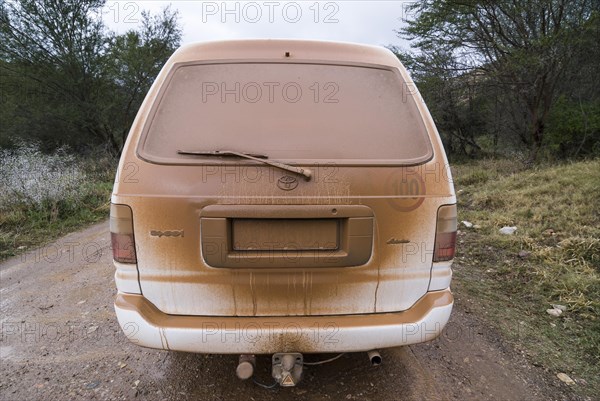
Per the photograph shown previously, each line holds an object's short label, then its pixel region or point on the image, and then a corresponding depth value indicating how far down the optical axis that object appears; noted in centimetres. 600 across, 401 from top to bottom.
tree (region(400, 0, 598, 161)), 1003
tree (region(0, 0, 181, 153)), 1377
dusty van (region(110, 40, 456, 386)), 155
